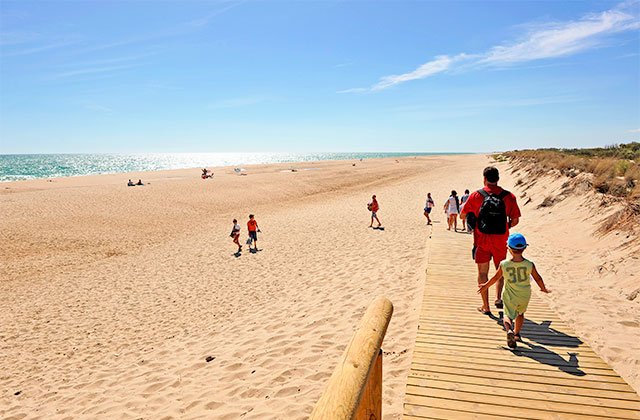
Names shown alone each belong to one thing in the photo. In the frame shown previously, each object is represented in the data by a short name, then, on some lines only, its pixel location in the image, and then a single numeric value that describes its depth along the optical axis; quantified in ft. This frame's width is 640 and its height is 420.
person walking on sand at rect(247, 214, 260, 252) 50.49
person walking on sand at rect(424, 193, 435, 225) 56.29
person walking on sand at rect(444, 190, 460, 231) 46.42
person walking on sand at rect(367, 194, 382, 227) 57.57
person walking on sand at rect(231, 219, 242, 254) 50.06
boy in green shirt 15.56
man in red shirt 18.01
